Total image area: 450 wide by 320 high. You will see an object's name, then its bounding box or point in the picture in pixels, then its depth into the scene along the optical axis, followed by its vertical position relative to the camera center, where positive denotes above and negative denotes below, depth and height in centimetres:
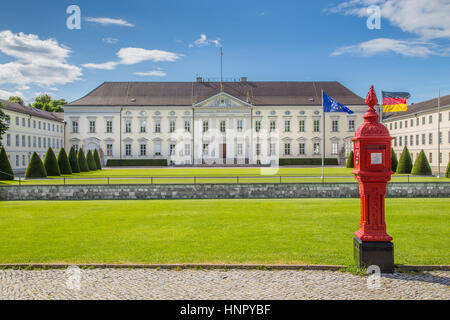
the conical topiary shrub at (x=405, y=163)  3669 -31
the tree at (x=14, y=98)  6653 +1147
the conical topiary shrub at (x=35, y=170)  3066 -74
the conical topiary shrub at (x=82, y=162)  4072 -12
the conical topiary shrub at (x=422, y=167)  3388 -66
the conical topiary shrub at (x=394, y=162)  3946 -23
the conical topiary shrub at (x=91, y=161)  4400 -1
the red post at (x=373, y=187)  681 -51
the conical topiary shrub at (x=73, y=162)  3838 -11
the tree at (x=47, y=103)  7588 +1216
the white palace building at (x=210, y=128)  5962 +537
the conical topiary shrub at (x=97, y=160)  4679 +12
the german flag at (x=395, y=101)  3697 +602
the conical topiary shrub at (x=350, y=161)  4602 -12
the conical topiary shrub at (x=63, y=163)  3591 -19
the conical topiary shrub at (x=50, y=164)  3309 -26
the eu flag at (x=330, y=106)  2845 +426
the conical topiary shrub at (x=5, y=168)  2852 -54
